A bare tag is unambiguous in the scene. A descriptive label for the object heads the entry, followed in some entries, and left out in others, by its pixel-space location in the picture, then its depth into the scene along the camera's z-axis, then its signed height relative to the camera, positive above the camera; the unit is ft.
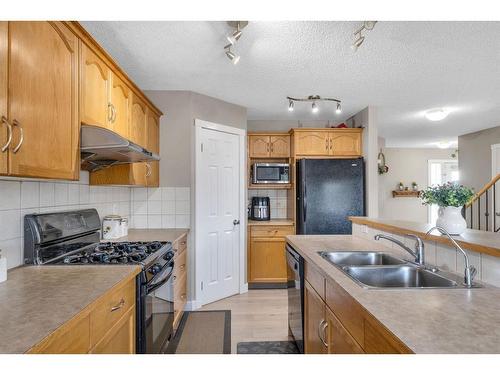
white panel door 11.44 -0.75
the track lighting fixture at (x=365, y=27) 6.24 +3.26
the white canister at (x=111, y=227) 8.83 -0.94
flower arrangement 5.33 -0.05
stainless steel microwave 14.14 +0.87
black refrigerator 12.75 -0.07
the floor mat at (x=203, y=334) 8.25 -4.01
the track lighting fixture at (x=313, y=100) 11.82 +3.50
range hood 5.68 +0.87
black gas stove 5.72 -1.25
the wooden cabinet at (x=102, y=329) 3.08 -1.63
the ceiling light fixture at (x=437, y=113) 13.96 +3.42
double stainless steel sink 4.90 -1.37
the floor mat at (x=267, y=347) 8.00 -3.99
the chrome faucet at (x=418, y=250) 5.54 -1.01
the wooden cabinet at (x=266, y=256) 13.41 -2.65
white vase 5.42 -0.50
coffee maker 14.16 -0.68
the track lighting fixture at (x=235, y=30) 6.42 +3.33
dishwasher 6.97 -2.40
